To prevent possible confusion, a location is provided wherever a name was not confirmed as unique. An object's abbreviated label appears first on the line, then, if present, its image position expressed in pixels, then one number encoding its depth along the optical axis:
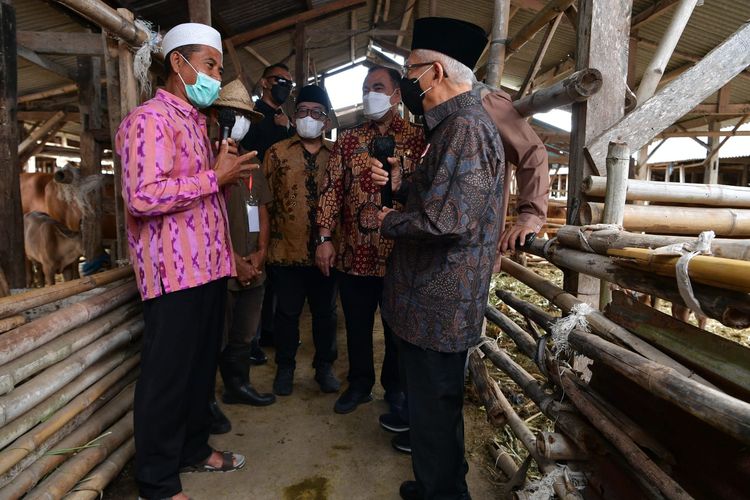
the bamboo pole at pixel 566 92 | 2.12
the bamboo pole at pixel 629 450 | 1.38
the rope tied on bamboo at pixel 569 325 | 1.99
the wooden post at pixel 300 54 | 7.72
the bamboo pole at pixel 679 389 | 1.08
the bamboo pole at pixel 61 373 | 1.74
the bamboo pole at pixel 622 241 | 1.41
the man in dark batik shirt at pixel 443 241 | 1.78
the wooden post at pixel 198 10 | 3.30
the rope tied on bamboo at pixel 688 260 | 1.28
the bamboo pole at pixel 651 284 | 1.19
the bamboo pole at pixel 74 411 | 1.75
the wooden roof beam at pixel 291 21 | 7.72
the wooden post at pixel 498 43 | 3.57
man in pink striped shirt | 1.97
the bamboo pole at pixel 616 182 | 1.99
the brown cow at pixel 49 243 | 5.65
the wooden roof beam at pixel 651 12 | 5.32
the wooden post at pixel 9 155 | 2.75
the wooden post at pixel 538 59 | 3.79
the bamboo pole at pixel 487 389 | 2.69
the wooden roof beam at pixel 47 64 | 6.28
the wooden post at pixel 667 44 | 2.29
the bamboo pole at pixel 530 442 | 1.83
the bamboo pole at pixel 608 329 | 1.50
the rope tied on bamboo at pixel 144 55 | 2.55
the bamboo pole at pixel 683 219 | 2.23
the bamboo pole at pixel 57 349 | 1.75
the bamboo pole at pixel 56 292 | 1.90
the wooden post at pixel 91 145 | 4.70
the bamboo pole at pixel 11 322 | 1.85
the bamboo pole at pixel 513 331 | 2.72
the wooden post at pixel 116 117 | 2.64
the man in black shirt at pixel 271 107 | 4.17
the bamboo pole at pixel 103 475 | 2.04
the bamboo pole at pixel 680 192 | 2.17
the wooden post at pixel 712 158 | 9.99
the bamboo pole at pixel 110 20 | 2.05
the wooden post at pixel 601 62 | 2.22
